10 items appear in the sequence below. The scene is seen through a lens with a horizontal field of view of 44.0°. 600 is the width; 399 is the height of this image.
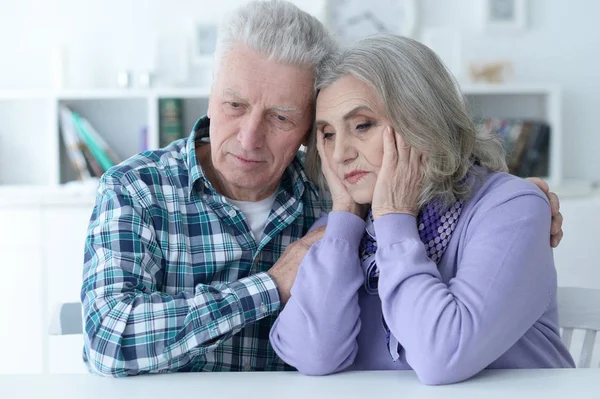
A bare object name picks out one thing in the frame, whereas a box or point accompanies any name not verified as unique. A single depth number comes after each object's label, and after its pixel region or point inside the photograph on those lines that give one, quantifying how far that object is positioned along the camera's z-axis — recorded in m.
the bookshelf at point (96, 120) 3.44
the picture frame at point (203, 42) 3.43
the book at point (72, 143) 3.29
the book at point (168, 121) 3.30
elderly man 1.37
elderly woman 1.21
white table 1.13
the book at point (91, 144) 3.33
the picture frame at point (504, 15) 3.45
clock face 3.45
